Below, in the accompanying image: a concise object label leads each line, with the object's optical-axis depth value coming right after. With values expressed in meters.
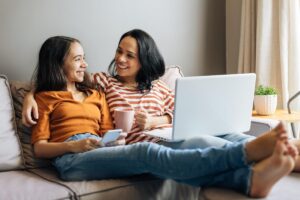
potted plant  2.47
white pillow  1.88
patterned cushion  1.95
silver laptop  1.65
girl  1.39
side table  2.35
